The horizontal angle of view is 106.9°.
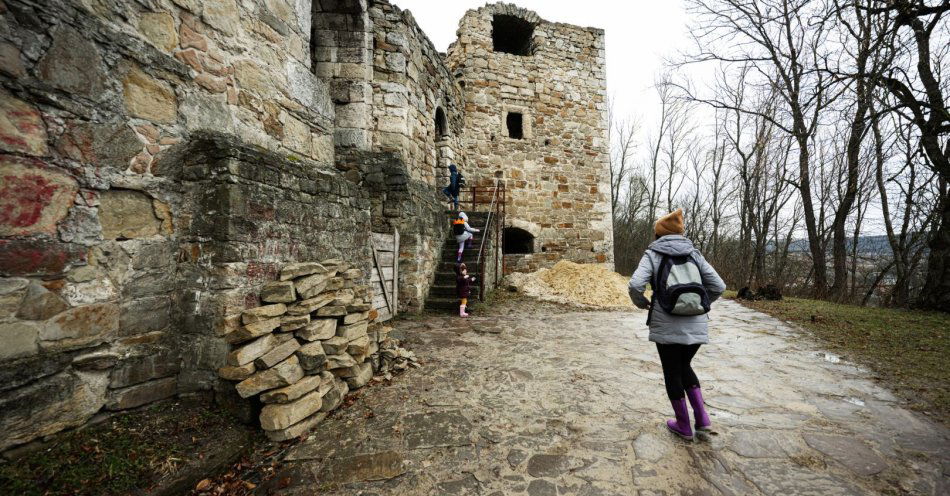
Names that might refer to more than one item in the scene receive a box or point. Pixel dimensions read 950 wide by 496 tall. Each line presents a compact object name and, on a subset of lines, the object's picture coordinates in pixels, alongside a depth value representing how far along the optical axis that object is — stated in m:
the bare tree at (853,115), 4.27
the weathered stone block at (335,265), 3.40
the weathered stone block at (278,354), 2.47
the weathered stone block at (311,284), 2.94
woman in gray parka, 2.40
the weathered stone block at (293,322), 2.74
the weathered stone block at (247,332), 2.46
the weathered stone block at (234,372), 2.36
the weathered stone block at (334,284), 3.26
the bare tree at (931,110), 4.04
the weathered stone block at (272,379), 2.34
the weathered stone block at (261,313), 2.54
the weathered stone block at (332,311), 3.06
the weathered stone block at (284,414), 2.37
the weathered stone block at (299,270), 2.88
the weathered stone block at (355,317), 3.31
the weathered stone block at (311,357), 2.71
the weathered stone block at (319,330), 2.84
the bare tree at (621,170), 20.19
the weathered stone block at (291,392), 2.43
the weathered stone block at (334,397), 2.81
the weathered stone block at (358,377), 3.21
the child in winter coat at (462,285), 6.39
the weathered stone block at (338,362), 3.05
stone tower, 10.22
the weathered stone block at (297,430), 2.39
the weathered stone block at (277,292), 2.76
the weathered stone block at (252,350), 2.39
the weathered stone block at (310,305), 2.86
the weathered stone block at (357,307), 3.37
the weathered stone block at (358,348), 3.33
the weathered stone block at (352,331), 3.26
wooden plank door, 5.83
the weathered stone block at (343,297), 3.23
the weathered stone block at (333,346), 3.06
